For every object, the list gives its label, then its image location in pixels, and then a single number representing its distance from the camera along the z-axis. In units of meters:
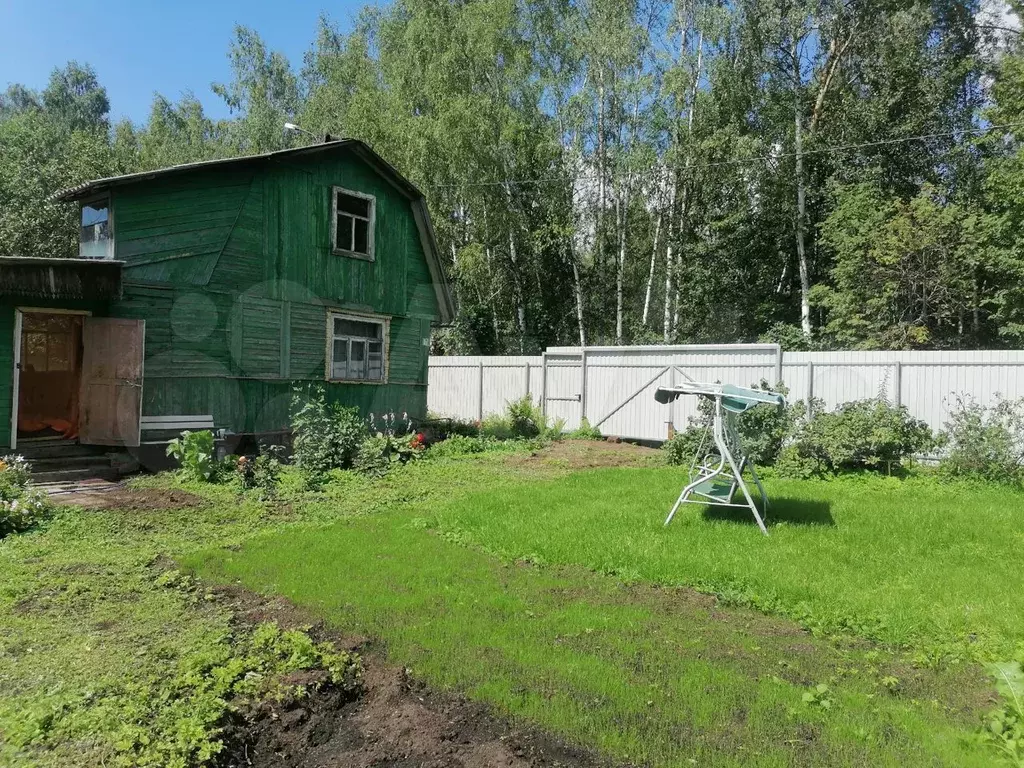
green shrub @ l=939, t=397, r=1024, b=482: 9.41
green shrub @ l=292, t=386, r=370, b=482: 10.09
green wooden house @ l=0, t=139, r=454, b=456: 10.31
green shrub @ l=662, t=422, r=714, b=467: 10.82
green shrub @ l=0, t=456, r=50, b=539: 6.54
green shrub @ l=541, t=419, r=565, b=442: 15.11
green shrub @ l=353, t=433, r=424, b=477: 10.34
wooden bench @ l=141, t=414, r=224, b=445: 10.51
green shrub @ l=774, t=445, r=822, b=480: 10.12
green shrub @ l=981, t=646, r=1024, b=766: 2.62
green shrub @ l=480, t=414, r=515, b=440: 15.48
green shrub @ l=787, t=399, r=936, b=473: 10.06
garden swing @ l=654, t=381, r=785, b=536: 6.72
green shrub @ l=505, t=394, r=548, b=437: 15.95
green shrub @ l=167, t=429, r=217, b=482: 9.31
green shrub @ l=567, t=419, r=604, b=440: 15.28
